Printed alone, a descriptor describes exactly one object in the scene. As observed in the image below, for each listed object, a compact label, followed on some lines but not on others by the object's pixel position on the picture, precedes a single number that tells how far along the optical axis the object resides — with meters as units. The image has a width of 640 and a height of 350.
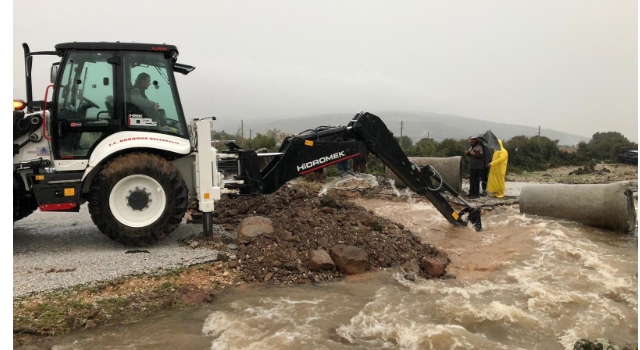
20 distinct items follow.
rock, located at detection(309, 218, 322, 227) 6.29
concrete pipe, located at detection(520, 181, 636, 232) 7.94
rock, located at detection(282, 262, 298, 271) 5.21
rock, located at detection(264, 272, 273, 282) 5.01
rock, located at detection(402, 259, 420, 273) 5.53
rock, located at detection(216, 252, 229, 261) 5.31
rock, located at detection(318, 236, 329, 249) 5.74
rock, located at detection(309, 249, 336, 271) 5.27
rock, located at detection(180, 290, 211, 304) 4.39
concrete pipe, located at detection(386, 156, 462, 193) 11.46
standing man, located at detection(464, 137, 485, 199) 11.30
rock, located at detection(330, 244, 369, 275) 5.34
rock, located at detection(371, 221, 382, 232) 6.59
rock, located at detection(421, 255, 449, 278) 5.50
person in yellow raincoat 11.04
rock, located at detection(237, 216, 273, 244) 5.76
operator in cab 5.66
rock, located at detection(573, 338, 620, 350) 3.17
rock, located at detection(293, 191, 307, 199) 8.76
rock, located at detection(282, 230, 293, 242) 5.75
